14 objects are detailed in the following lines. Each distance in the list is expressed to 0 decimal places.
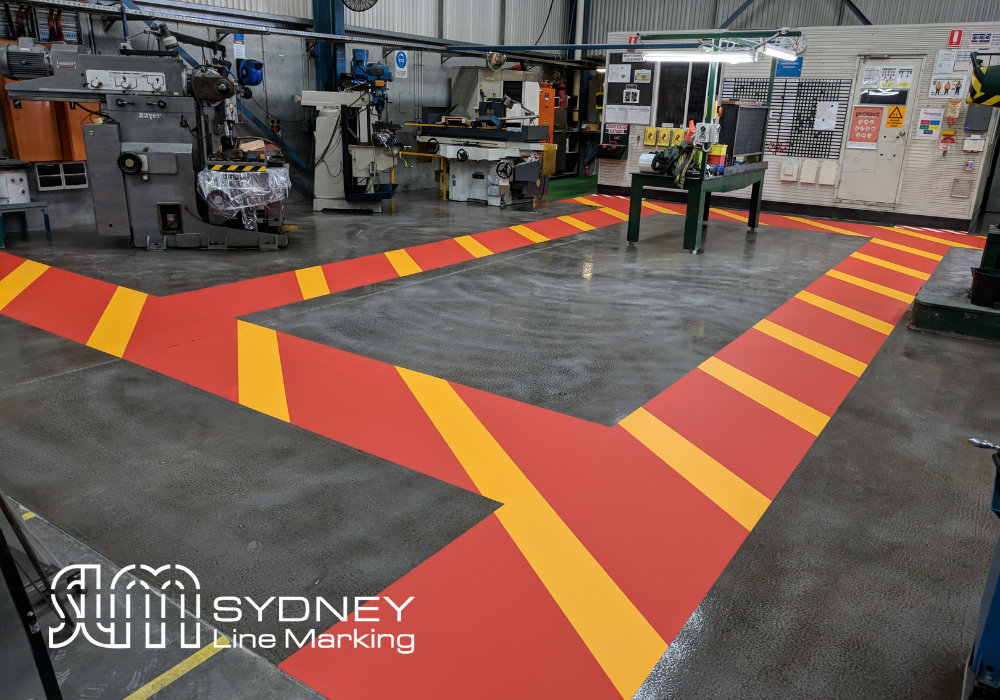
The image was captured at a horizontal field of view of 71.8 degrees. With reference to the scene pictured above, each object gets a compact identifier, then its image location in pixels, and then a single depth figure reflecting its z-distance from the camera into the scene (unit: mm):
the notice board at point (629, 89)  11109
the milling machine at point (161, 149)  6047
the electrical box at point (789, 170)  10287
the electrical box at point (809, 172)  10148
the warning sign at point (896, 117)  9375
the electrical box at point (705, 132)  6988
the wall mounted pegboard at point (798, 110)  9805
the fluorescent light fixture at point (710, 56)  6535
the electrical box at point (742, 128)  7859
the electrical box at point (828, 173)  10023
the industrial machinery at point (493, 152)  9430
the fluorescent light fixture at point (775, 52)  7268
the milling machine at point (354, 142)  8758
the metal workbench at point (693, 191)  7156
